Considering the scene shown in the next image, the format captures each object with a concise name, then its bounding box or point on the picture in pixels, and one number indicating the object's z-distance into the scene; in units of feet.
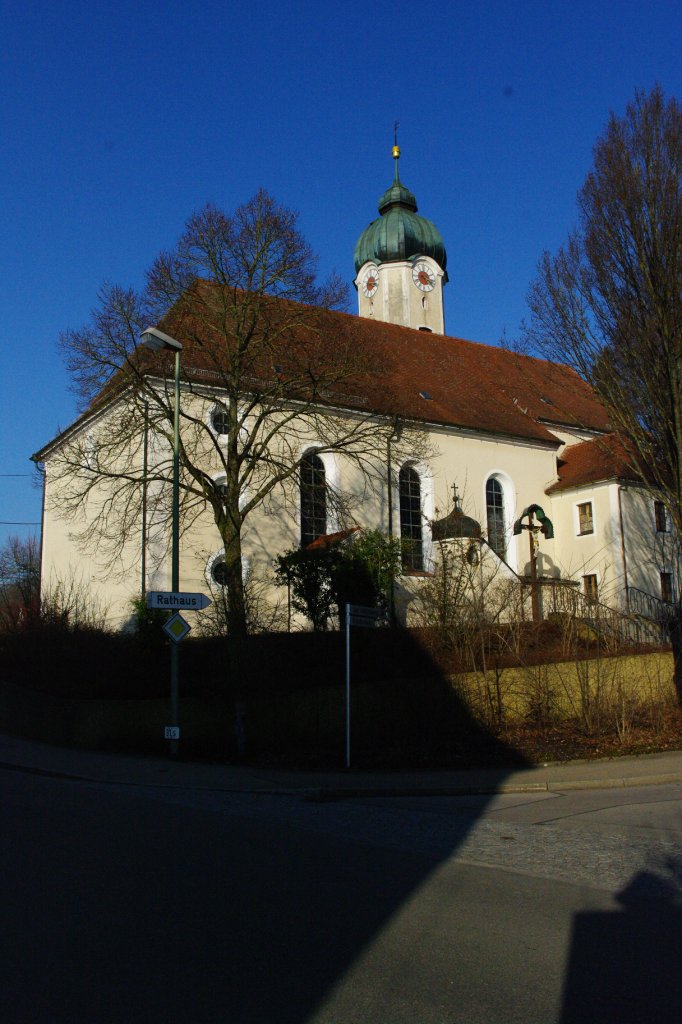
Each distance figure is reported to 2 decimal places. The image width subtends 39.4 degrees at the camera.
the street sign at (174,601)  55.01
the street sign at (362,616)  49.19
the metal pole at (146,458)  83.93
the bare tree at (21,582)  88.22
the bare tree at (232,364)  67.46
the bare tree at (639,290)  68.13
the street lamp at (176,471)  55.77
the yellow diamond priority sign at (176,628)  55.28
